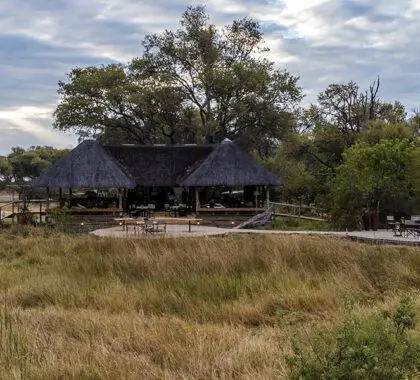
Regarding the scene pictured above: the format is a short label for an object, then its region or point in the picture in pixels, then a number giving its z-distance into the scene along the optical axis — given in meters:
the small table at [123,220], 21.33
